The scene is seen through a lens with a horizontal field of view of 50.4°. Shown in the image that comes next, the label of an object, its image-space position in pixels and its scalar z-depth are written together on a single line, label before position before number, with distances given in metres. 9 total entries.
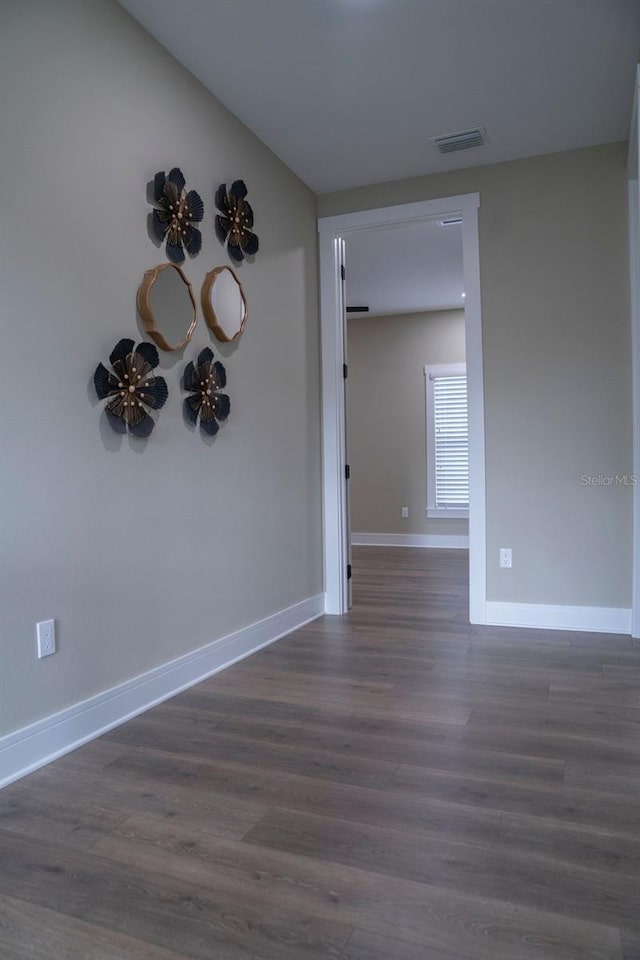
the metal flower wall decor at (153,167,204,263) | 2.90
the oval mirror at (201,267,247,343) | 3.25
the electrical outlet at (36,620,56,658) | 2.27
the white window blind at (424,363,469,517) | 7.98
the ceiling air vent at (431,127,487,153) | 3.82
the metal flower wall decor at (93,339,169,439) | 2.59
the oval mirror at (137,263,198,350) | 2.79
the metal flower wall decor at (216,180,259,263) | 3.41
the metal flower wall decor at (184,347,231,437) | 3.11
